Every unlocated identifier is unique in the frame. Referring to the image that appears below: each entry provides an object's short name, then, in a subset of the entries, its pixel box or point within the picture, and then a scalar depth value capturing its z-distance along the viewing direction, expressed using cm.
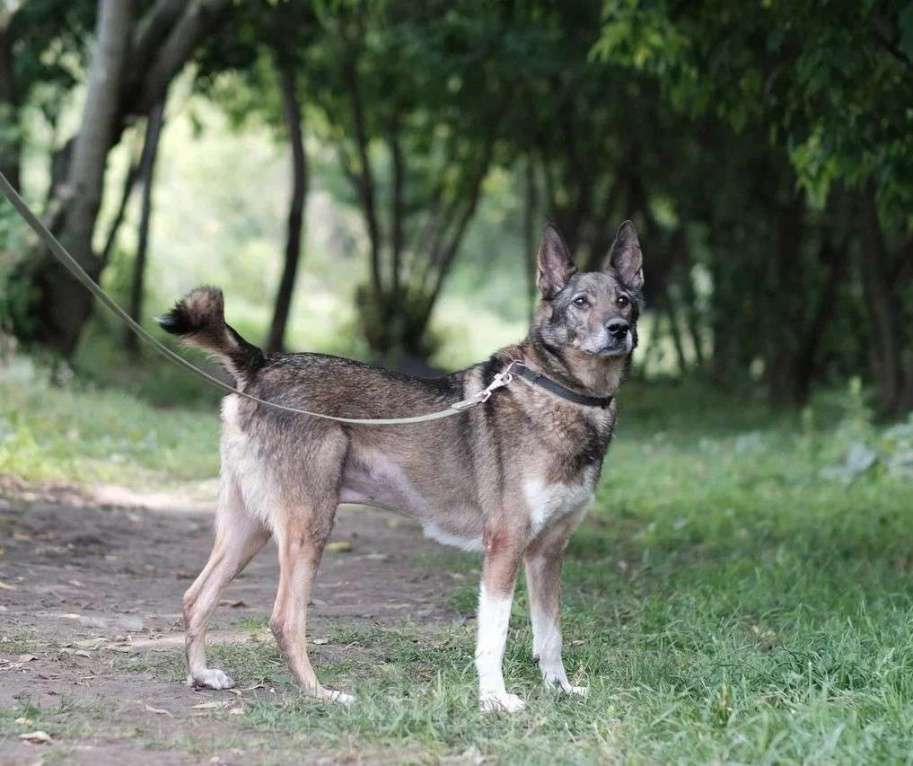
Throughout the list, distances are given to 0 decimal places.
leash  524
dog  576
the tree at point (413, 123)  1895
